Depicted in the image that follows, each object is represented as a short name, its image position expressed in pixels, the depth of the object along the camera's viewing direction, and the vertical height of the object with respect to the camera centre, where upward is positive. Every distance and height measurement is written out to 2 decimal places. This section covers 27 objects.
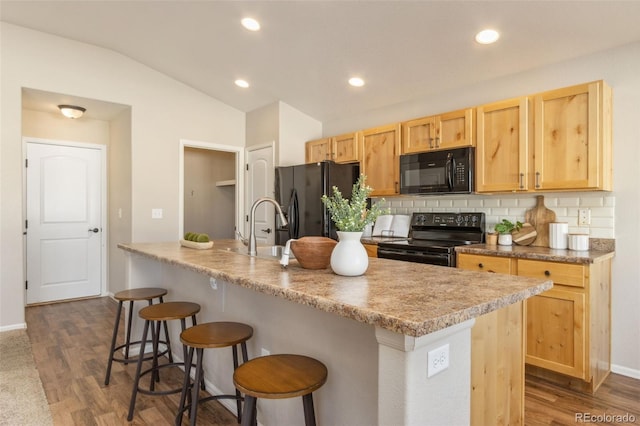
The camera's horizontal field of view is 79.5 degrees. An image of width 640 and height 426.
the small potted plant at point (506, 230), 3.21 -0.16
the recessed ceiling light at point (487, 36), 2.76 +1.27
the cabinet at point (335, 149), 4.30 +0.72
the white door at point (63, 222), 4.79 -0.15
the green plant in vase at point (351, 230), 1.50 -0.08
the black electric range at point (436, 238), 3.17 -0.27
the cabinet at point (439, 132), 3.30 +0.72
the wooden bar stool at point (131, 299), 2.63 -0.61
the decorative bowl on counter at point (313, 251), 1.70 -0.18
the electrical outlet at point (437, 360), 1.06 -0.42
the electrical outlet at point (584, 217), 2.92 -0.05
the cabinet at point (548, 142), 2.64 +0.51
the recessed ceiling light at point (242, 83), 4.43 +1.48
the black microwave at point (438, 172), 3.29 +0.35
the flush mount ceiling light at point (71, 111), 4.39 +1.15
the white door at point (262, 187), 4.86 +0.31
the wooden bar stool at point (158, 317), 2.19 -0.61
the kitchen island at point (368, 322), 1.01 -0.42
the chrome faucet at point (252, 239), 2.38 -0.18
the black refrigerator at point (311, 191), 4.09 +0.21
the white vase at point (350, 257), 1.52 -0.18
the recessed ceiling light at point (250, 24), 3.23 +1.59
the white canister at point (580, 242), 2.81 -0.23
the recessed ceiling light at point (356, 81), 3.85 +1.31
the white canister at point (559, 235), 2.92 -0.19
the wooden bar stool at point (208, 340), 1.75 -0.60
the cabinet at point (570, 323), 2.47 -0.76
